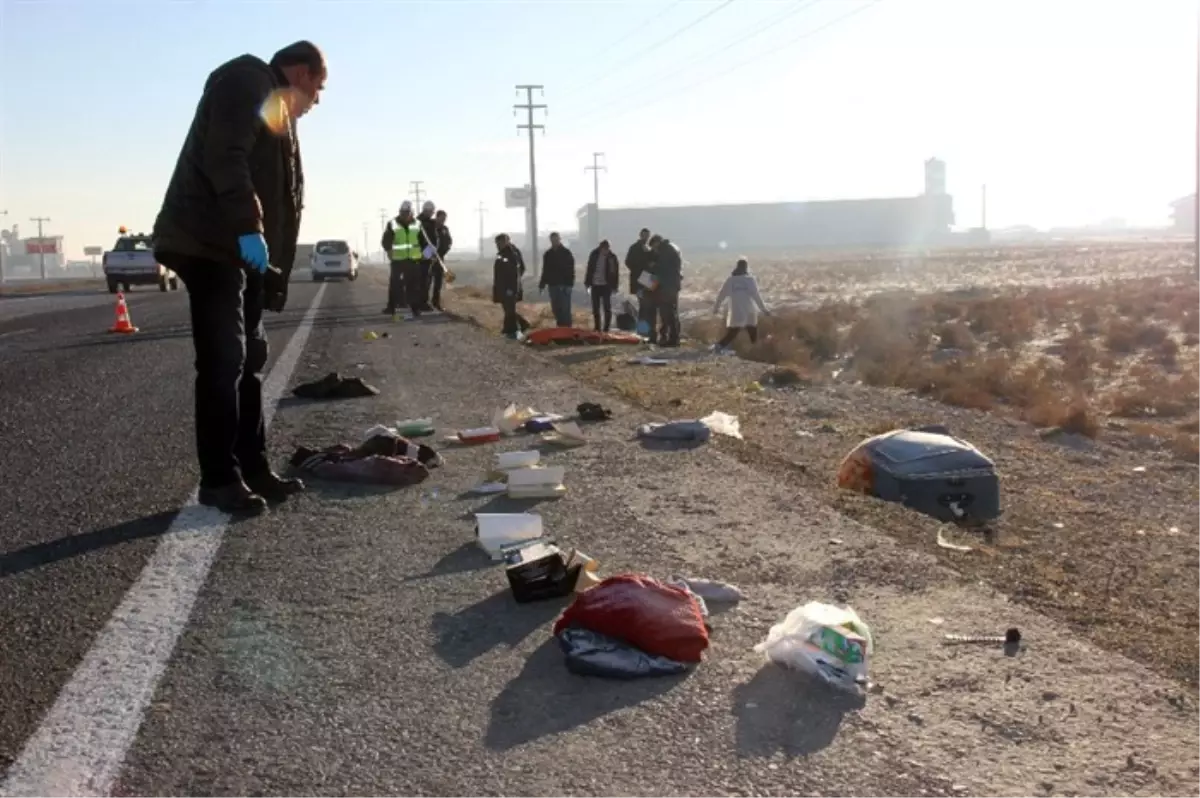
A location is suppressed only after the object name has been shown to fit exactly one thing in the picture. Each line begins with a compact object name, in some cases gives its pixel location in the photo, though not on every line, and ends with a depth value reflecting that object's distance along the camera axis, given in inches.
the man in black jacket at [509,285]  747.7
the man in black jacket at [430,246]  872.6
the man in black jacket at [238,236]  189.2
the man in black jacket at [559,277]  791.7
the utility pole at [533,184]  2928.2
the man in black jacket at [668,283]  769.6
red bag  132.6
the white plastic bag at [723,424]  335.3
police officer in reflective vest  850.8
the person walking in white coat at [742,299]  791.1
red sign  6234.3
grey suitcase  267.4
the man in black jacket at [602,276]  797.9
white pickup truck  1537.9
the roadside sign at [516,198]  5367.1
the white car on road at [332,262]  2097.7
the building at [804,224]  7155.5
